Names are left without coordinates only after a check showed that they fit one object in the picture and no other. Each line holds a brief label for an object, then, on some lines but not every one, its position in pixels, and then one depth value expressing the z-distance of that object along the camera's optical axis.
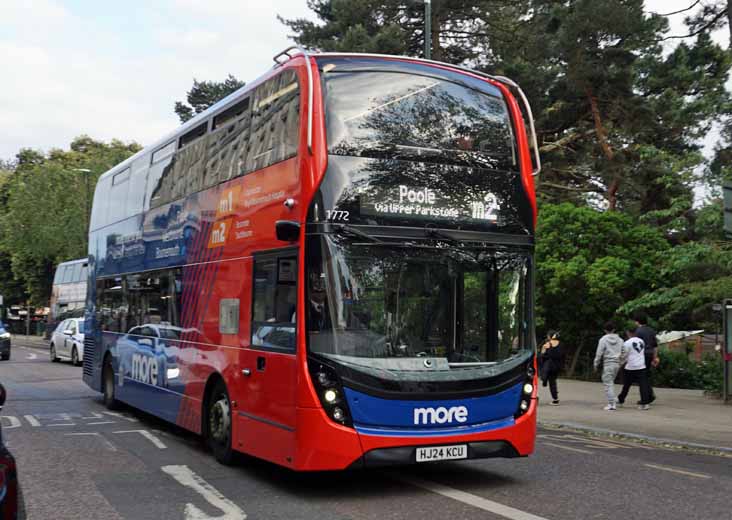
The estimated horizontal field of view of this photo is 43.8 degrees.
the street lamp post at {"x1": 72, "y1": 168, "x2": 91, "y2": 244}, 52.38
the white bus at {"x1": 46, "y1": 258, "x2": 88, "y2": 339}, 42.47
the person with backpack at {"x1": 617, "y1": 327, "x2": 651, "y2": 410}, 16.69
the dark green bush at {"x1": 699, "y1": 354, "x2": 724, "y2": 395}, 19.73
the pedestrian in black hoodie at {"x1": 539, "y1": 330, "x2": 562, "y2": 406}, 17.81
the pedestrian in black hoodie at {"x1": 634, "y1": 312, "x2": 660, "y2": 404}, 17.91
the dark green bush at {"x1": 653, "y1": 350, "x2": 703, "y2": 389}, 25.73
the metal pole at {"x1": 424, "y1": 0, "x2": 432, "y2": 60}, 20.27
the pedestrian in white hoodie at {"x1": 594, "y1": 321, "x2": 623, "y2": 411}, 16.75
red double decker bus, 7.86
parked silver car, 30.12
